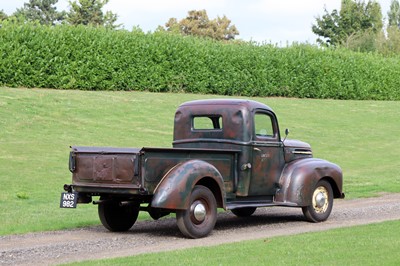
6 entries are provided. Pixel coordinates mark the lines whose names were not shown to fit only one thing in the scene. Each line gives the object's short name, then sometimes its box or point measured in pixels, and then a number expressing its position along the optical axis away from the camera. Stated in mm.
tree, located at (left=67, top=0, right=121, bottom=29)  76875
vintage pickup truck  11805
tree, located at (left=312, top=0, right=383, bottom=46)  84688
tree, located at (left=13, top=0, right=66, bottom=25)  89125
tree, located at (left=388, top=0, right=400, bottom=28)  115500
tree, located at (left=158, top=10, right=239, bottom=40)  94250
